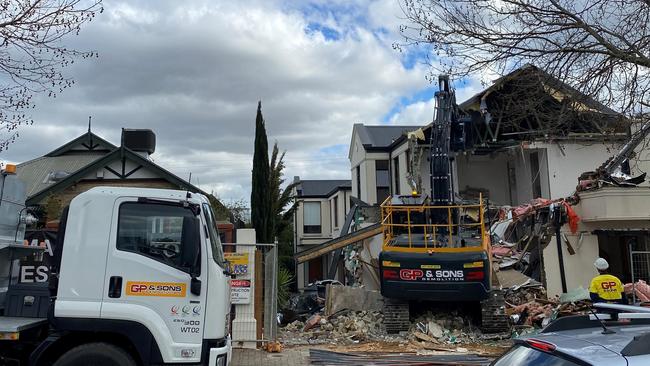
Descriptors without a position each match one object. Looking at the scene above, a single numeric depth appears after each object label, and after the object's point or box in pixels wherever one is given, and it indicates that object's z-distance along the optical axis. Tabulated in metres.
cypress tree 17.34
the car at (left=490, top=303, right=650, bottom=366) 2.62
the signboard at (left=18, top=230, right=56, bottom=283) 7.10
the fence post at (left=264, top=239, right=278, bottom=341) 10.73
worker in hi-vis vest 7.93
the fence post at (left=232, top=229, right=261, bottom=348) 10.55
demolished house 9.85
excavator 12.25
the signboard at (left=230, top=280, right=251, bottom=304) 10.67
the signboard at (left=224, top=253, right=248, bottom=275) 10.72
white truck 6.02
